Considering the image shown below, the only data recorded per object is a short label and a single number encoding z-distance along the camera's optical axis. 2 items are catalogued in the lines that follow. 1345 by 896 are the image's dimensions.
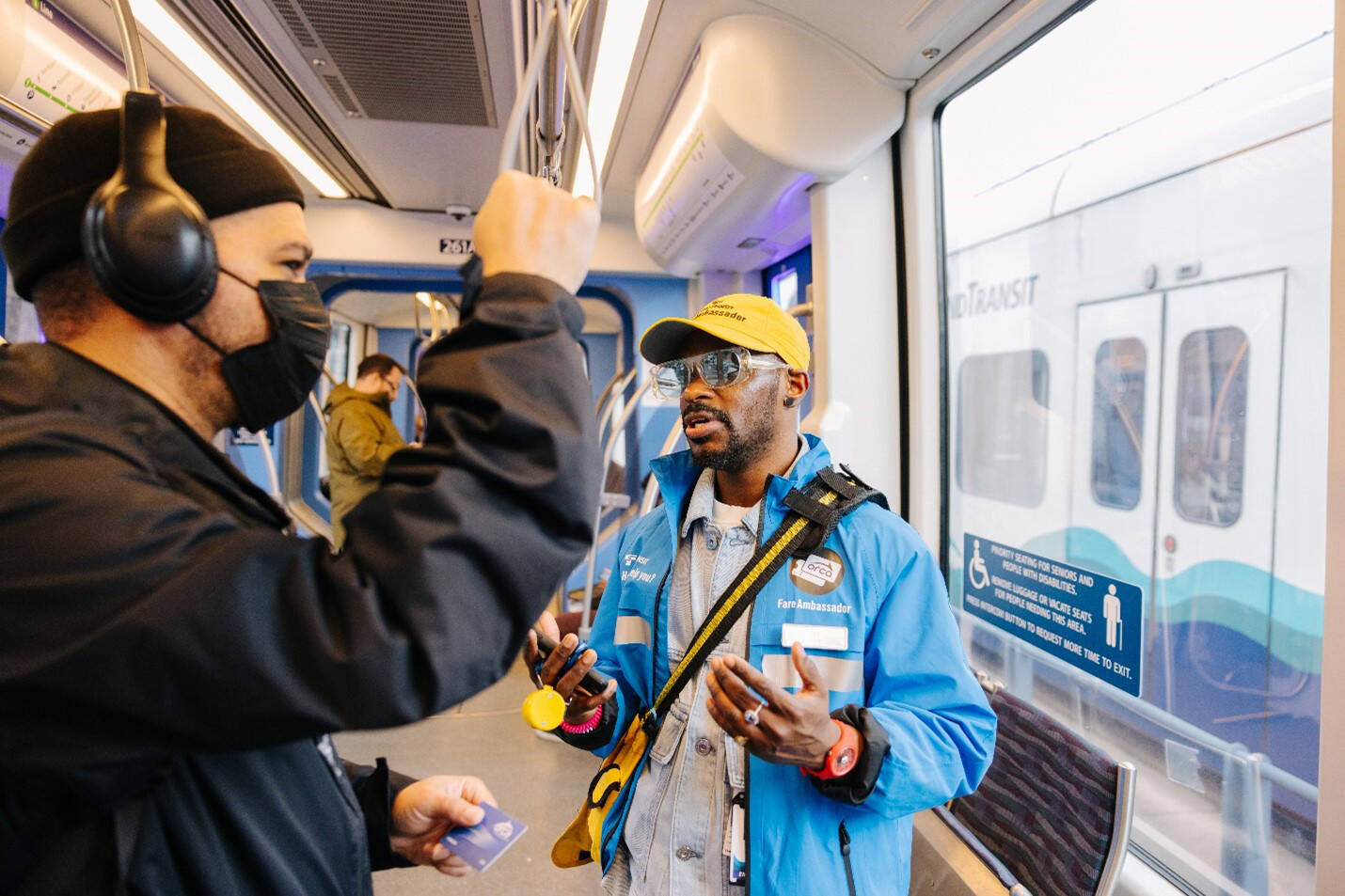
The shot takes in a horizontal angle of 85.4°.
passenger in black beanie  0.55
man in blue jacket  1.18
